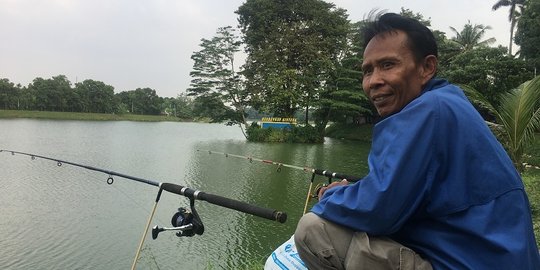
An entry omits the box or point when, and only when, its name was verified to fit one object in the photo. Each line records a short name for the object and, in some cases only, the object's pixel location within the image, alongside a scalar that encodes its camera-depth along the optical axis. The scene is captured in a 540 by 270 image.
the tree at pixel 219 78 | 28.89
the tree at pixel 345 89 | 27.03
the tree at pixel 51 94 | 60.78
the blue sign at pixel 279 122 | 28.53
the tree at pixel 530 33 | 22.33
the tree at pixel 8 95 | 56.44
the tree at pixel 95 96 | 67.19
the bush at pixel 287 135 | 27.16
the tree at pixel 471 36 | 36.29
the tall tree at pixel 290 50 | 27.41
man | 1.19
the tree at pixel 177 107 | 90.13
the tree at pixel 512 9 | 36.19
